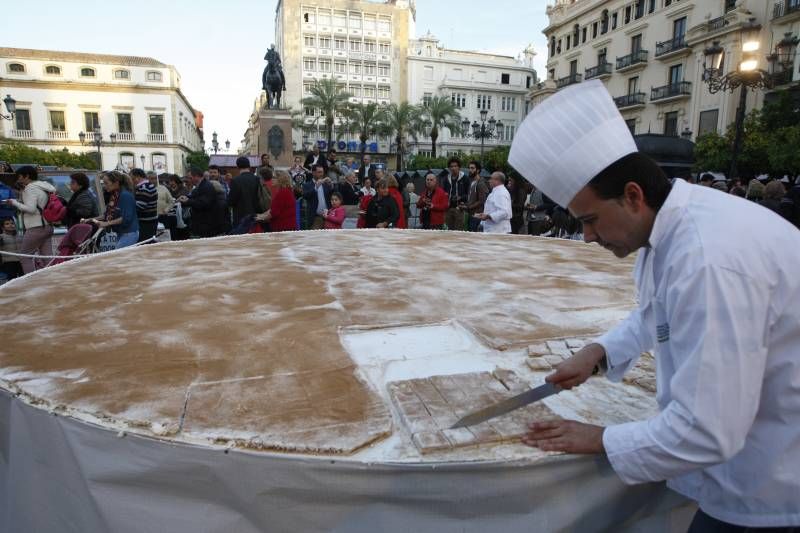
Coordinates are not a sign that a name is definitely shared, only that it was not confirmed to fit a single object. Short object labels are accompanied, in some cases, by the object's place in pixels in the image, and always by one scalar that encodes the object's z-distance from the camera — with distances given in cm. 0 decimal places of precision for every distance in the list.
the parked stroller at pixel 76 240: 527
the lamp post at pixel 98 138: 3073
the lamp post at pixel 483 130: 2607
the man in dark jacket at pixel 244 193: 656
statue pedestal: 1769
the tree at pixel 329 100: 4231
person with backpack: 592
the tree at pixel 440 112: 4372
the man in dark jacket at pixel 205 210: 668
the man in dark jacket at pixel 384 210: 680
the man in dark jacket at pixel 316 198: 754
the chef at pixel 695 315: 85
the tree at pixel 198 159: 4875
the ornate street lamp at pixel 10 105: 1344
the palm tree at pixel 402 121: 4406
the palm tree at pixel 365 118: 4344
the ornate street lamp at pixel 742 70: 812
